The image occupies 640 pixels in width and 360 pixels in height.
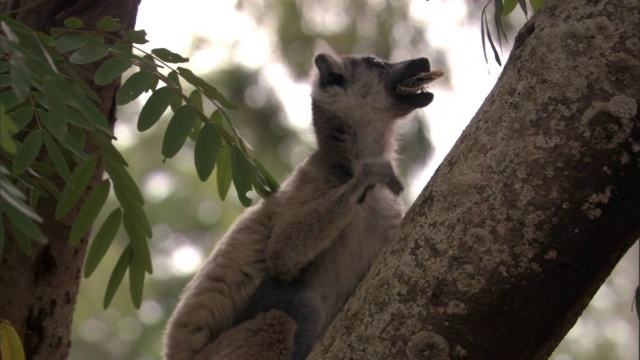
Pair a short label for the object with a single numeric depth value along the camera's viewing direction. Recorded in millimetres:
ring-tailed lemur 9500
